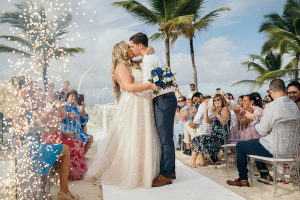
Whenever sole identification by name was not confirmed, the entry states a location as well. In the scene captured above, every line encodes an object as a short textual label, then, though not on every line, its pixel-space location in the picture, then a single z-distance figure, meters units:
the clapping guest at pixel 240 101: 5.65
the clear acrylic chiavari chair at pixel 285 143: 3.33
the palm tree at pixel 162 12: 13.78
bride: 3.35
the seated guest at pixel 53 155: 2.93
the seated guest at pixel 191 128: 5.28
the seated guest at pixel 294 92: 4.13
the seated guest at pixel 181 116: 6.54
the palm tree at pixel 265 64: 22.67
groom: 3.34
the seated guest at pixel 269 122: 3.36
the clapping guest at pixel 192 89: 9.47
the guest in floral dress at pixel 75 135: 4.26
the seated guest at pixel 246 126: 4.51
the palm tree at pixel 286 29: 16.53
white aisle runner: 3.05
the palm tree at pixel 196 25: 14.55
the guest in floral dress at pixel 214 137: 4.95
